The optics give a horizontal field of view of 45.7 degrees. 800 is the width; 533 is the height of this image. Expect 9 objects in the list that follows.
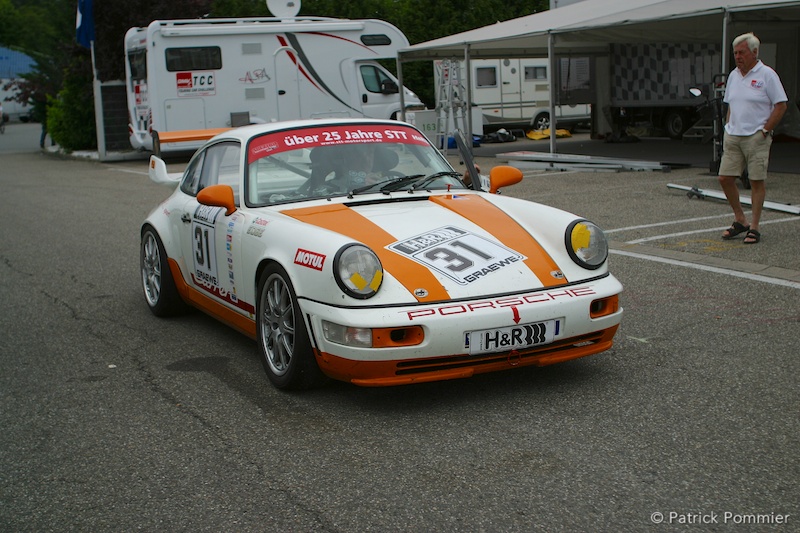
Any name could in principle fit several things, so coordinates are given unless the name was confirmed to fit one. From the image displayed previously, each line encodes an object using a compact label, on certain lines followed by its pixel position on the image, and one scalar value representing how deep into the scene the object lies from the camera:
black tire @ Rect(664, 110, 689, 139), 22.34
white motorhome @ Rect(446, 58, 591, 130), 26.98
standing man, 8.12
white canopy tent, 13.92
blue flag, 24.70
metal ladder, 19.22
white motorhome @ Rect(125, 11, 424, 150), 21.52
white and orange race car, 4.24
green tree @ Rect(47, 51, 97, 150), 27.89
